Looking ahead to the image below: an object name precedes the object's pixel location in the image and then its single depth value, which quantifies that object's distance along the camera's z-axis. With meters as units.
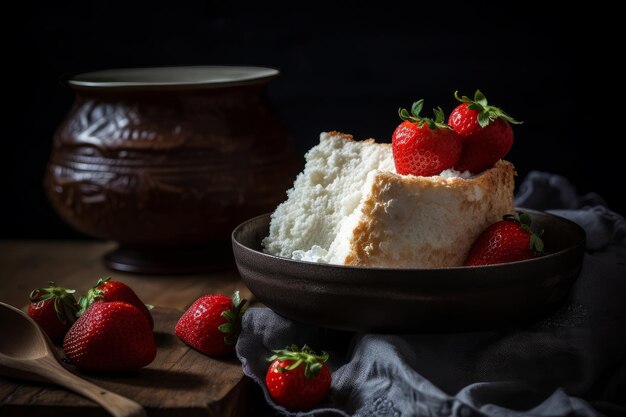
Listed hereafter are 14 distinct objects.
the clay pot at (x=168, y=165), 0.89
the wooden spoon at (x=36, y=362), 0.64
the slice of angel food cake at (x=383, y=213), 0.69
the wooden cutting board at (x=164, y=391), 0.65
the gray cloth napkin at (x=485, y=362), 0.64
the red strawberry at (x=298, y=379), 0.66
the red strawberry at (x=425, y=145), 0.71
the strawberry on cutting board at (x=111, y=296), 0.75
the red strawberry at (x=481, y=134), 0.73
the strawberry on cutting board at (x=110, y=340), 0.68
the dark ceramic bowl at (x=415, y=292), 0.67
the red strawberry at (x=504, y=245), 0.70
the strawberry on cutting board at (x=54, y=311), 0.74
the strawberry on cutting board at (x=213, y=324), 0.72
